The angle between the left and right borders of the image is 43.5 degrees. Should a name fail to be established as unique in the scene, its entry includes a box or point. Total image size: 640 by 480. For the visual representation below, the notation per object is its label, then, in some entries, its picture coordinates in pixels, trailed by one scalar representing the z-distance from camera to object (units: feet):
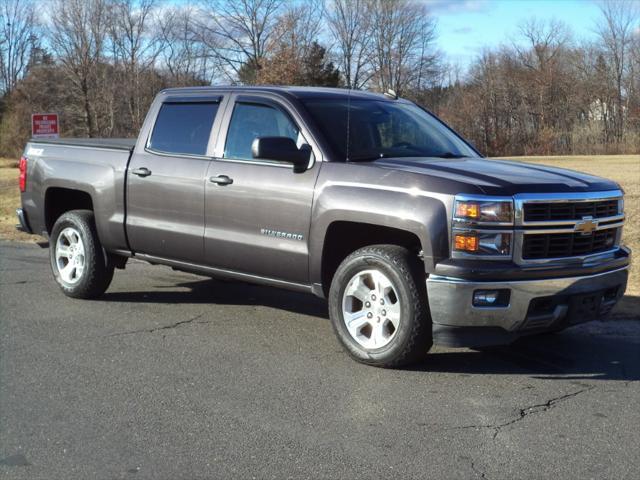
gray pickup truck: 16.48
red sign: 58.90
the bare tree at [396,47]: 192.54
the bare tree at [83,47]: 147.74
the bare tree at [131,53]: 162.09
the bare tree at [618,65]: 179.55
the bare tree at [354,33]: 179.63
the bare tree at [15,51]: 218.59
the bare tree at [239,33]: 197.77
